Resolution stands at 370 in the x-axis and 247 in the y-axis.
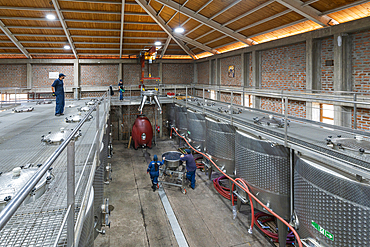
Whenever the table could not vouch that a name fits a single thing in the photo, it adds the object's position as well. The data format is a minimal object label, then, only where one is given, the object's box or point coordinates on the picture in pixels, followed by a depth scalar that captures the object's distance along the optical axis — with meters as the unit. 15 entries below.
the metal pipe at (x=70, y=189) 1.64
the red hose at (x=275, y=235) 6.10
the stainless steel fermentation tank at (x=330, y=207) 3.43
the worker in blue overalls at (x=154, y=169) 9.04
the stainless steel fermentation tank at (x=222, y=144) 8.05
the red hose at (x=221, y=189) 8.68
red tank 15.30
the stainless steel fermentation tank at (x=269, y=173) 5.45
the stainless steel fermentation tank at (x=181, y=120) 14.10
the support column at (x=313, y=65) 10.90
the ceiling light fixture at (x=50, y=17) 15.25
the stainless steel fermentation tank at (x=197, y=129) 10.64
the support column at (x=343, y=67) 9.41
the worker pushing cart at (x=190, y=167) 9.09
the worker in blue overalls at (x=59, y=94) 7.50
